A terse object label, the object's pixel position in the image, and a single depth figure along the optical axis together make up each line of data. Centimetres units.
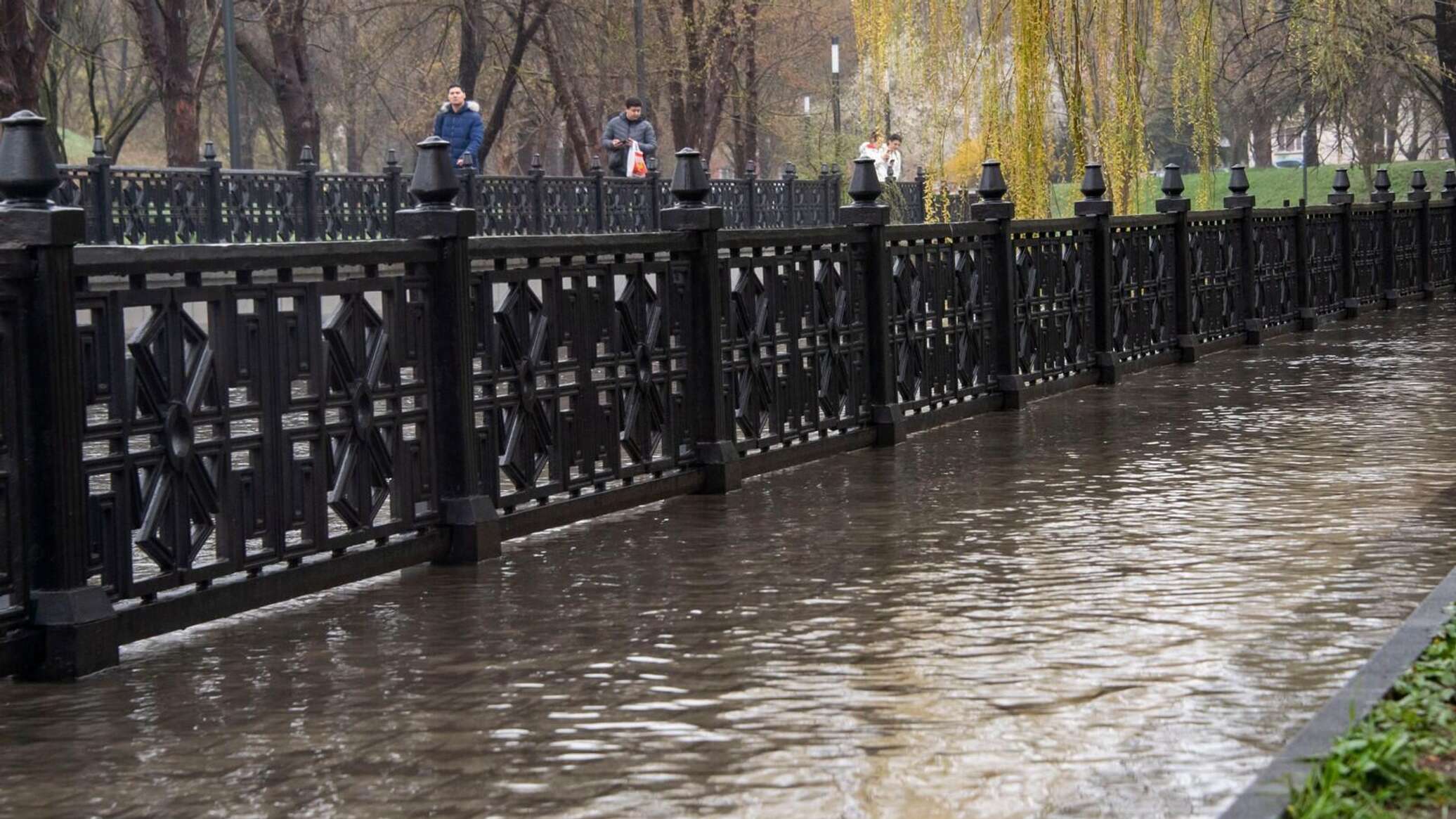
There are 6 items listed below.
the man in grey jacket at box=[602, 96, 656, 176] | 3797
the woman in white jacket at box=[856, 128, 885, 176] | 3937
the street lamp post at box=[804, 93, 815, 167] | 6844
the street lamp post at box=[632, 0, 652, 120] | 4584
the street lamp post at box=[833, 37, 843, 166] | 6038
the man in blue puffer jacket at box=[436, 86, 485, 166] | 3159
